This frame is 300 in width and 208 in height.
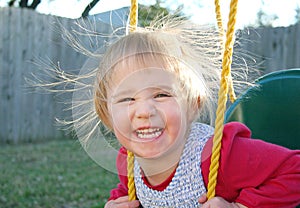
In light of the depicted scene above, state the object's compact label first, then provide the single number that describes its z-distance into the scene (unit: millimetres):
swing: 1491
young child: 1500
